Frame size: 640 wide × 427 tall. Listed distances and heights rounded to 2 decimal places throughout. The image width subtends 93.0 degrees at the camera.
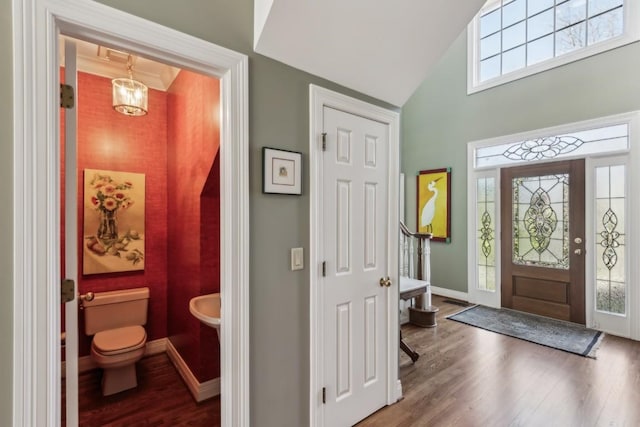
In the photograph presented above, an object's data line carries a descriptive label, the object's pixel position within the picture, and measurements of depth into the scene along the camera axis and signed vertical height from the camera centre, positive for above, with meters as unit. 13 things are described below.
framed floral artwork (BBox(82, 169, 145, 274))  2.67 -0.08
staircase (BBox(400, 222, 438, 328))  3.72 -0.87
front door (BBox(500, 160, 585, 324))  3.80 -0.36
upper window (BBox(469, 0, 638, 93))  3.63 +2.41
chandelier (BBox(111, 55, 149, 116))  2.25 +0.88
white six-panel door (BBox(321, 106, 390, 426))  1.82 -0.35
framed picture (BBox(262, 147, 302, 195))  1.52 +0.21
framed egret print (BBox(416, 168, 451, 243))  5.13 +0.16
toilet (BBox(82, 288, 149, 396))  2.27 -0.99
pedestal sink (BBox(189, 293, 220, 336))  2.19 -0.68
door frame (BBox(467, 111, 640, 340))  3.36 +0.26
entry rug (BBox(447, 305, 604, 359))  3.21 -1.41
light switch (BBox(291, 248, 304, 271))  1.65 -0.25
